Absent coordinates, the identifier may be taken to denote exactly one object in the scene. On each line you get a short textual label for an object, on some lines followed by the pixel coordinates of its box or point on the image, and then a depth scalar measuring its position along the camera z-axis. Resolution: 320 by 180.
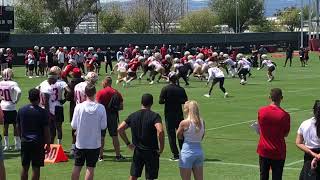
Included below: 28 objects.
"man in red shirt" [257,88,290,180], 9.70
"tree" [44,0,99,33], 89.77
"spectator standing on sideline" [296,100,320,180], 8.63
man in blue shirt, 10.77
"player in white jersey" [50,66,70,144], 14.50
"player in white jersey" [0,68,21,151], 15.19
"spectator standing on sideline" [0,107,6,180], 10.48
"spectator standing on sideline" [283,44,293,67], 53.86
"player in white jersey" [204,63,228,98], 28.47
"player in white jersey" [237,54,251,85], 35.72
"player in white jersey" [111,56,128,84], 34.44
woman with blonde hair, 9.91
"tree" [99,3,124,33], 94.00
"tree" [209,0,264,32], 111.19
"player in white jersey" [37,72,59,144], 14.27
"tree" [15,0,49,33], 78.88
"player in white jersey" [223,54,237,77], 40.41
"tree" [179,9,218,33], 107.12
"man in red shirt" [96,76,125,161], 13.71
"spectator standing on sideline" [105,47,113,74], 42.96
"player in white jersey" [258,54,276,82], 37.10
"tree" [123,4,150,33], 98.81
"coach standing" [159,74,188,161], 13.90
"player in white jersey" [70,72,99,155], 13.91
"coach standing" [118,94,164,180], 10.02
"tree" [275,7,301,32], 121.62
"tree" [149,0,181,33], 114.56
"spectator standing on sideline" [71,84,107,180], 10.58
